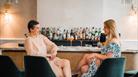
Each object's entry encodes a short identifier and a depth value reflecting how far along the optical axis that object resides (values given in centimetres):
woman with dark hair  399
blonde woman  378
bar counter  436
